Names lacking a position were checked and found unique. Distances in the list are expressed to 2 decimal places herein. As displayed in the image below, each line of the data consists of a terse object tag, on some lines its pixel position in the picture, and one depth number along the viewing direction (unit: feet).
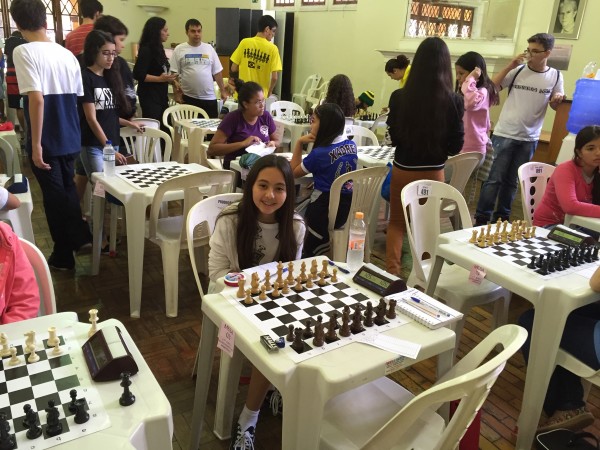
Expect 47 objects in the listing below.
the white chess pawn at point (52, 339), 4.05
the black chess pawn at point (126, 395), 3.50
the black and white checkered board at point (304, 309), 4.54
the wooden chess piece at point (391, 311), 5.01
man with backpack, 12.89
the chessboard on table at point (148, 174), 9.18
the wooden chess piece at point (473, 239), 7.18
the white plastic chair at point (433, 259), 7.43
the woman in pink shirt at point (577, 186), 8.45
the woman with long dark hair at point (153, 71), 15.34
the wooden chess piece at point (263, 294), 5.21
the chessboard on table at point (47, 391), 3.25
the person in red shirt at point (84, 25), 12.96
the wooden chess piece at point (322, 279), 5.67
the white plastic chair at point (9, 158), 11.06
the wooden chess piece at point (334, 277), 5.77
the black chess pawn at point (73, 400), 3.39
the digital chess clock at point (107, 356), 3.72
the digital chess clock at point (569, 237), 7.19
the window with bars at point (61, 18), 30.66
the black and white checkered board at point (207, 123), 14.79
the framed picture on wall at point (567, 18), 17.20
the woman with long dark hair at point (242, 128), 10.86
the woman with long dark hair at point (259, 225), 6.21
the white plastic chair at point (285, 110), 18.48
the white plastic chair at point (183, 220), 8.63
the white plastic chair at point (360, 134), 14.71
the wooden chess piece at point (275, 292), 5.28
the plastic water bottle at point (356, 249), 6.16
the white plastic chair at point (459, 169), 11.30
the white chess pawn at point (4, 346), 3.92
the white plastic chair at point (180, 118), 15.76
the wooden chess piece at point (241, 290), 5.21
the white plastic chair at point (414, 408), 3.51
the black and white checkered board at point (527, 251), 6.47
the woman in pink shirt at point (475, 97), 12.25
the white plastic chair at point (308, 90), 28.05
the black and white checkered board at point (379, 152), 12.52
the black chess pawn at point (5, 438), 3.07
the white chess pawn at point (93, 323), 4.27
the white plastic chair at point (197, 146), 14.51
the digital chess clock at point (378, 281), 5.49
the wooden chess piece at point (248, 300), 5.10
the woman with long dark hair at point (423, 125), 8.95
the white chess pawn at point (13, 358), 3.86
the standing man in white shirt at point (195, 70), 16.60
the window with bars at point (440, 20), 21.04
